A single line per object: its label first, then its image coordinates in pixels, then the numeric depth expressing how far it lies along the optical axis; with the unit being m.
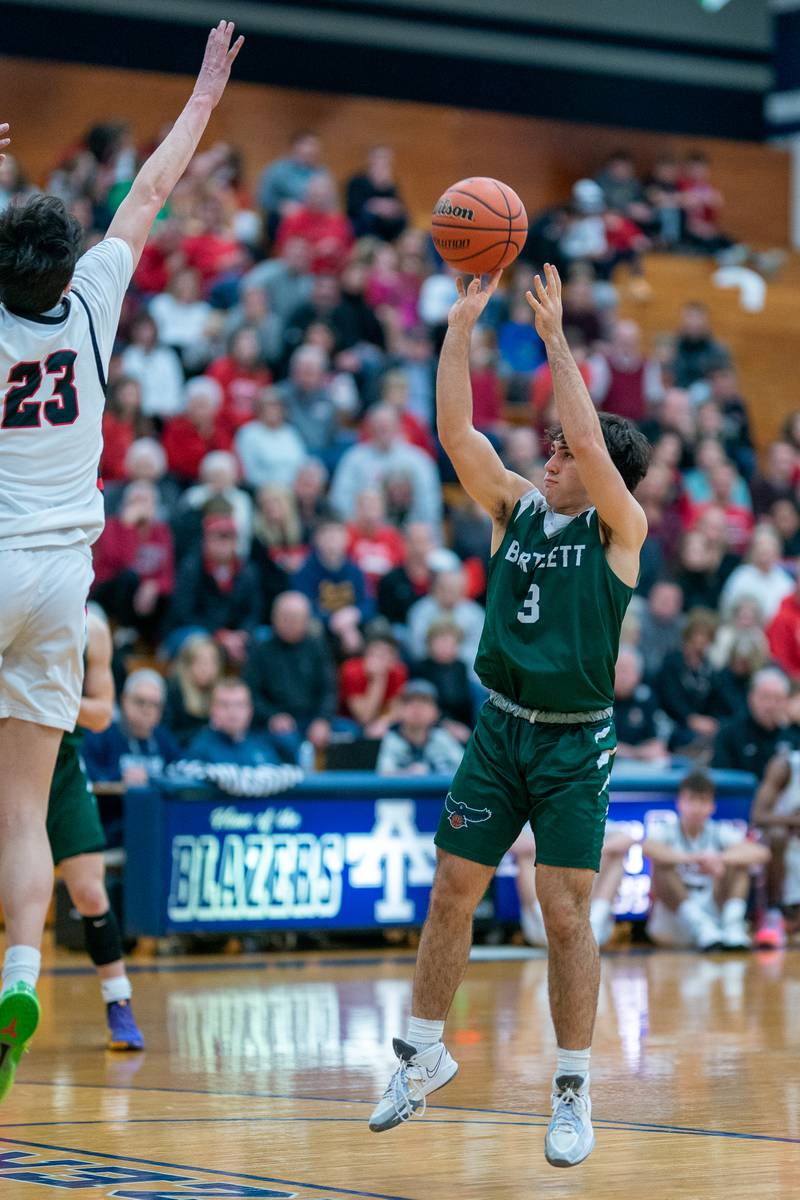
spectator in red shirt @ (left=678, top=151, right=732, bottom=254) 24.98
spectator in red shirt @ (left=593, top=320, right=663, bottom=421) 20.03
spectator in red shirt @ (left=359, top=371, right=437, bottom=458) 17.47
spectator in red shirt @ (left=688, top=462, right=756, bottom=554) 18.89
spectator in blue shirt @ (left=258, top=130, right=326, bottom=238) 20.22
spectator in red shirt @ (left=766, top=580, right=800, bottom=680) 17.25
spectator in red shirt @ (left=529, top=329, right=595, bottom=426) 19.03
